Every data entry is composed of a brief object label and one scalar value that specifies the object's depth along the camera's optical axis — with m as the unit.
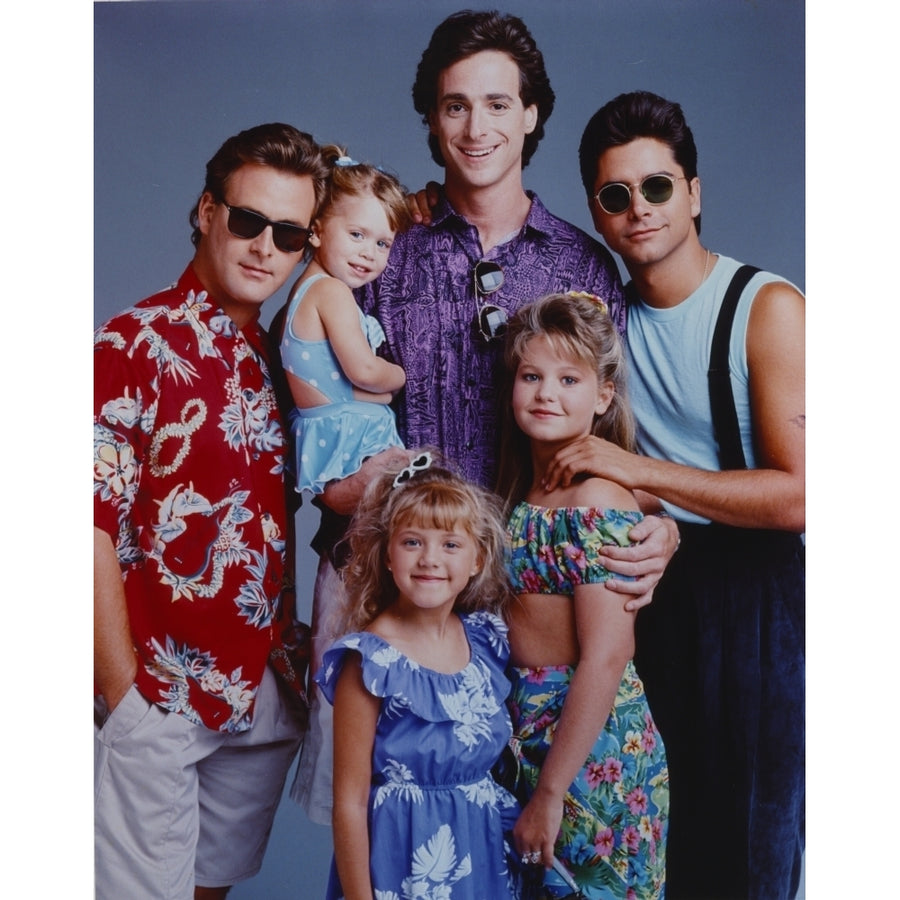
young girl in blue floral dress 2.90
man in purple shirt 3.14
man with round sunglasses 3.09
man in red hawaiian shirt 3.12
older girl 2.98
